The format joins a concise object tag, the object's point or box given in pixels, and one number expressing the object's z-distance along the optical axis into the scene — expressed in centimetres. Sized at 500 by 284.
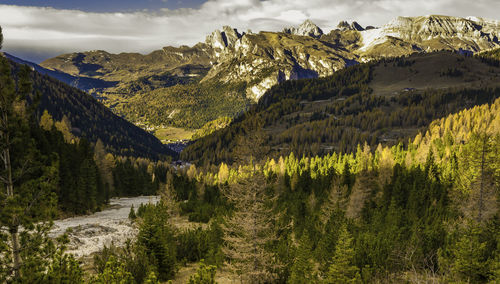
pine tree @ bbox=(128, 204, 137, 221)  5237
